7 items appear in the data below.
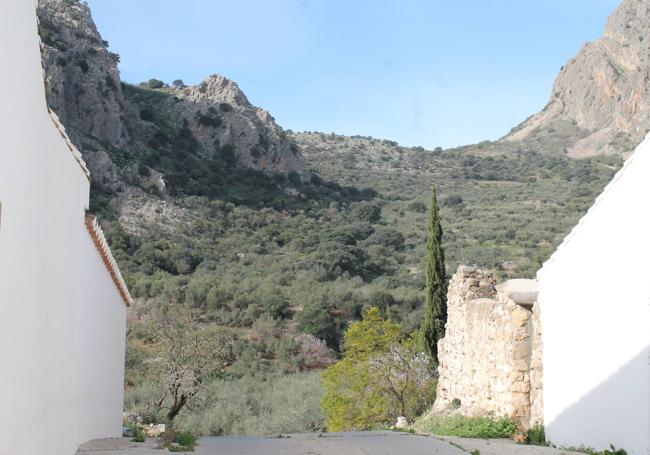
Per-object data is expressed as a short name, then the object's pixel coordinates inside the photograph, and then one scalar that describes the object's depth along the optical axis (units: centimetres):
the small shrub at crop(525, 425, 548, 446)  1402
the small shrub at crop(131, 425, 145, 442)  1416
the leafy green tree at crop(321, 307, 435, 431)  2678
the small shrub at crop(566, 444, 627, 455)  1034
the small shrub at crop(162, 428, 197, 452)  1278
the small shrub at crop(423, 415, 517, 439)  1546
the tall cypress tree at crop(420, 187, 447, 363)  2931
